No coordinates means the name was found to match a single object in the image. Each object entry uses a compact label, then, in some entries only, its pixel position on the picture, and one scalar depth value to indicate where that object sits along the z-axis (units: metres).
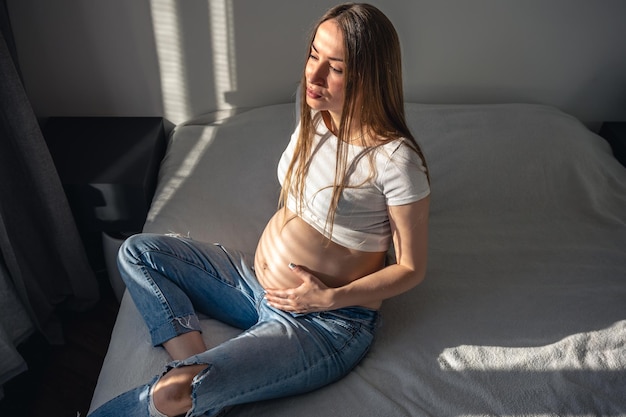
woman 0.97
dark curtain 1.31
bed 1.08
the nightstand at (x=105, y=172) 1.53
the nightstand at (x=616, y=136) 1.88
